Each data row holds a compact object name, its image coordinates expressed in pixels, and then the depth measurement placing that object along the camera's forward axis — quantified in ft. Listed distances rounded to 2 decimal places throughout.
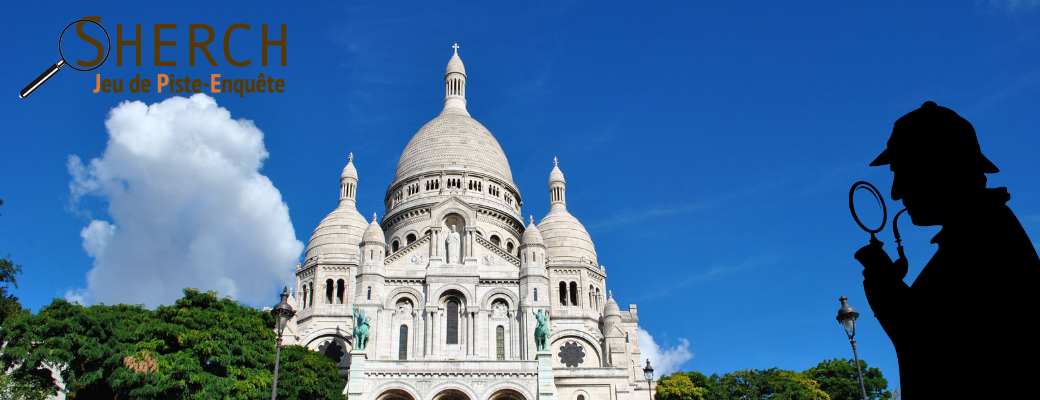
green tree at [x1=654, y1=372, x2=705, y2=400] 173.47
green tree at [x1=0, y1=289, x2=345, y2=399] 106.31
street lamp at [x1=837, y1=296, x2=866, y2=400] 62.69
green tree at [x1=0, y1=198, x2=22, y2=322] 138.00
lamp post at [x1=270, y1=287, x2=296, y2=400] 74.54
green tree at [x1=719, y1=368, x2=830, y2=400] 173.17
